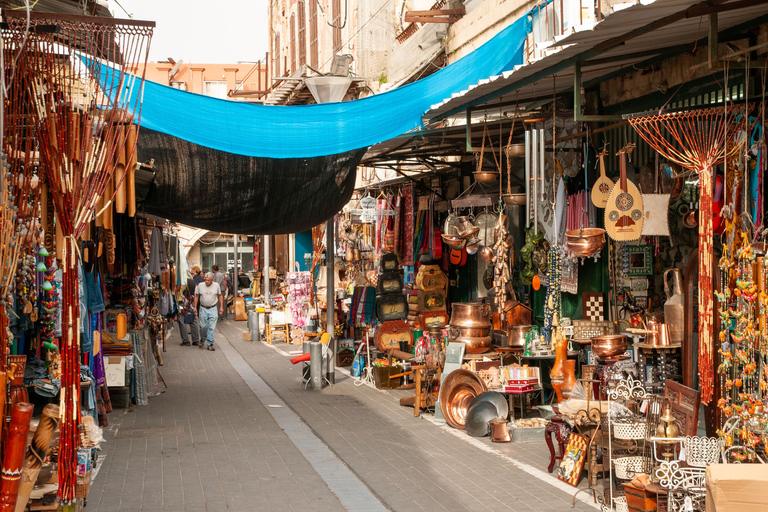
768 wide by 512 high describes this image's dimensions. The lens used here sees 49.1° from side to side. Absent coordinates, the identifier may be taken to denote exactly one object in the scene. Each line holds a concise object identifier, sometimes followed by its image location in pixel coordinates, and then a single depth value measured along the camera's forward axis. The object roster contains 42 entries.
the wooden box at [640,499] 5.51
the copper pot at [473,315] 10.44
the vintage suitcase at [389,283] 14.38
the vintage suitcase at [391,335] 13.63
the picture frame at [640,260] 8.24
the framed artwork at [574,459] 6.84
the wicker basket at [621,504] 5.91
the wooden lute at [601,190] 8.03
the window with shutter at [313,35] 25.05
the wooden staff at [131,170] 6.36
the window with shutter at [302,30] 26.52
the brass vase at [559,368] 8.63
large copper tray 9.54
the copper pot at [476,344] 10.30
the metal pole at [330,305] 13.24
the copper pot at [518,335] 10.02
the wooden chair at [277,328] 21.17
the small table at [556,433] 7.24
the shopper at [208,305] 18.88
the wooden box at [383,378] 12.98
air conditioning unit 18.88
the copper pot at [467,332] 10.42
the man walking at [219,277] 22.17
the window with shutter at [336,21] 22.17
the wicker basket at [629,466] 6.07
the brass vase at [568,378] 8.52
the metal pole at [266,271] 23.73
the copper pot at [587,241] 7.99
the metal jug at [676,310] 7.28
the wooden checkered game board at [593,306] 9.16
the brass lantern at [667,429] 5.72
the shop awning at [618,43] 5.27
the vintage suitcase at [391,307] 14.07
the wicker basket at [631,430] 6.07
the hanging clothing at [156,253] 13.24
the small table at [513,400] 9.00
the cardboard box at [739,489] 4.34
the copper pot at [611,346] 7.74
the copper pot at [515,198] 8.98
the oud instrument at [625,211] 7.34
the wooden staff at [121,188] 6.52
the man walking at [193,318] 20.69
